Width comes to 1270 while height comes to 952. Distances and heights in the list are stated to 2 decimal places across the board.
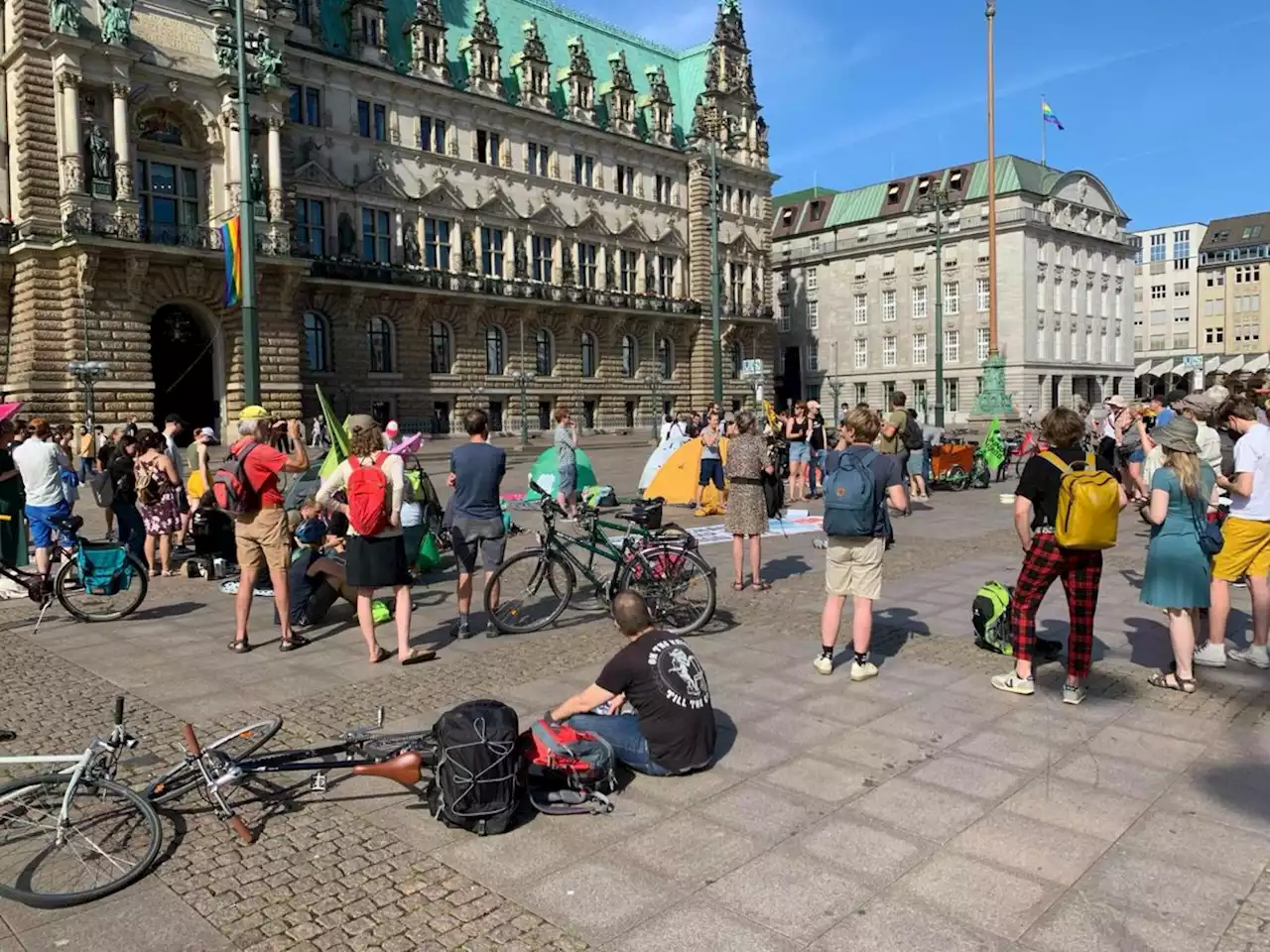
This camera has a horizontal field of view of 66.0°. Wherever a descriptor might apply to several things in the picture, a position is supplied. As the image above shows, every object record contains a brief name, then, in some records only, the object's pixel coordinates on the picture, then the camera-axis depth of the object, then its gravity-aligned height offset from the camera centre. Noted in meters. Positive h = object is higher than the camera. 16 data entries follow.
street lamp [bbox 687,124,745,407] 58.56 +17.42
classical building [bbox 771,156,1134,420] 66.88 +9.82
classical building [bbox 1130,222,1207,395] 105.50 +13.27
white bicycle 4.06 -1.66
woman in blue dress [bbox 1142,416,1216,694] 6.30 -0.83
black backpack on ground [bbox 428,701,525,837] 4.50 -1.56
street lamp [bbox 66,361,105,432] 29.31 +2.21
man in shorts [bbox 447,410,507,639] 8.34 -0.67
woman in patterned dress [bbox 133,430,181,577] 11.23 -0.62
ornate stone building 32.28 +9.93
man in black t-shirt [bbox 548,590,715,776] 4.92 -1.40
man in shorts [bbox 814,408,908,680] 6.78 -0.94
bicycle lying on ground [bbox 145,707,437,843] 4.45 -1.54
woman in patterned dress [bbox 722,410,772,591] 9.95 -0.70
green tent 16.30 -0.68
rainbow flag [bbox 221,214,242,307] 19.92 +3.98
